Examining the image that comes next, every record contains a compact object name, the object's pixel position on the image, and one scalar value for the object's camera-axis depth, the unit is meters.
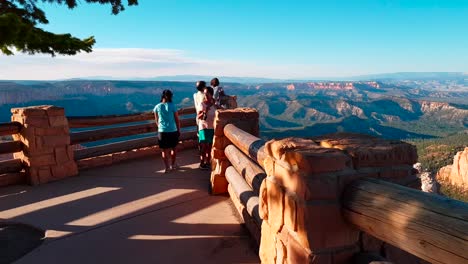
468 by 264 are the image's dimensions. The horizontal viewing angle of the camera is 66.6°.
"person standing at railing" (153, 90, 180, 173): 7.27
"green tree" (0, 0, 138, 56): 3.69
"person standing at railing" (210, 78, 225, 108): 8.31
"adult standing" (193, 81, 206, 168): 7.57
